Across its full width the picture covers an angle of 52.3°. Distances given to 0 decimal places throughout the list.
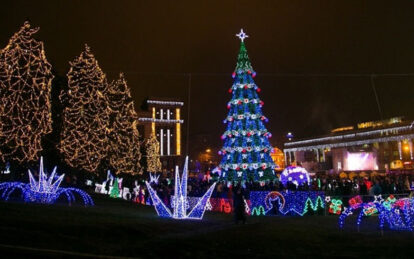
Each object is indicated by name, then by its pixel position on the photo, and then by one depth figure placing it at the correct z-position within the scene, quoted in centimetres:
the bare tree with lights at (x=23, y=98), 2353
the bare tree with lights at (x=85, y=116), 3056
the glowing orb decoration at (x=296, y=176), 2991
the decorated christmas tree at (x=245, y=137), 3120
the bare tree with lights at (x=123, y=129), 4253
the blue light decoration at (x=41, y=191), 2072
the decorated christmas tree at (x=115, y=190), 3353
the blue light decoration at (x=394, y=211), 1434
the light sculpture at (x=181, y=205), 1873
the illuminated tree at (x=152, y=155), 6073
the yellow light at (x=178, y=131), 11806
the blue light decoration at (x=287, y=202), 2077
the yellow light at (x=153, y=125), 11531
